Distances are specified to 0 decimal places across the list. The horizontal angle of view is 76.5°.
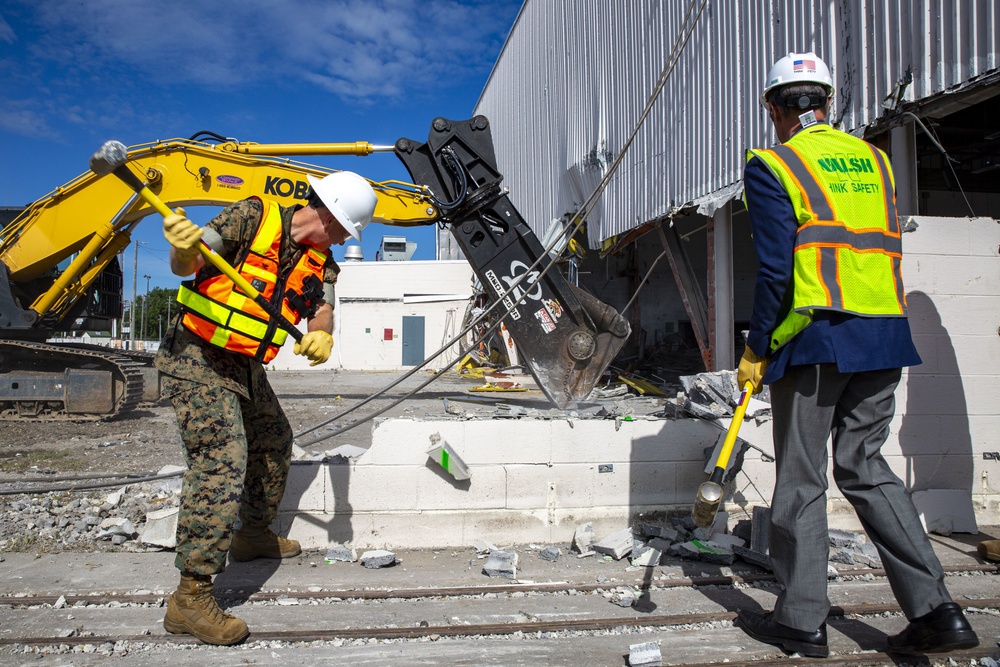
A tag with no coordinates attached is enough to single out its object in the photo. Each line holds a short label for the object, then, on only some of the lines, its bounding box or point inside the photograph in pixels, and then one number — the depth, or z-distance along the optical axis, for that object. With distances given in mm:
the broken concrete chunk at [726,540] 3350
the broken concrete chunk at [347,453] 3629
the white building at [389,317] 21609
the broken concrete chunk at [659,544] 3322
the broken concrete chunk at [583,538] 3357
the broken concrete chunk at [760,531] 3314
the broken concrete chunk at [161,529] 3281
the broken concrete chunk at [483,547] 3408
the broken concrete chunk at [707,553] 3189
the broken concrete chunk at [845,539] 3320
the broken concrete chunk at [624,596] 2720
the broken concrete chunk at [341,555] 3223
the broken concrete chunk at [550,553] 3288
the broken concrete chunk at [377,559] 3135
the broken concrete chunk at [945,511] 3590
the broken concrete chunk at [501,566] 3061
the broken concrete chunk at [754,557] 3092
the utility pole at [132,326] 36125
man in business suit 2172
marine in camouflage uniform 2416
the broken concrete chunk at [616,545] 3236
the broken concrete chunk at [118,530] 3381
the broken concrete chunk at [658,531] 3402
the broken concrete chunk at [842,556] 3176
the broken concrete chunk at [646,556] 3150
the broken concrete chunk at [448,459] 3393
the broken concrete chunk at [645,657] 2174
